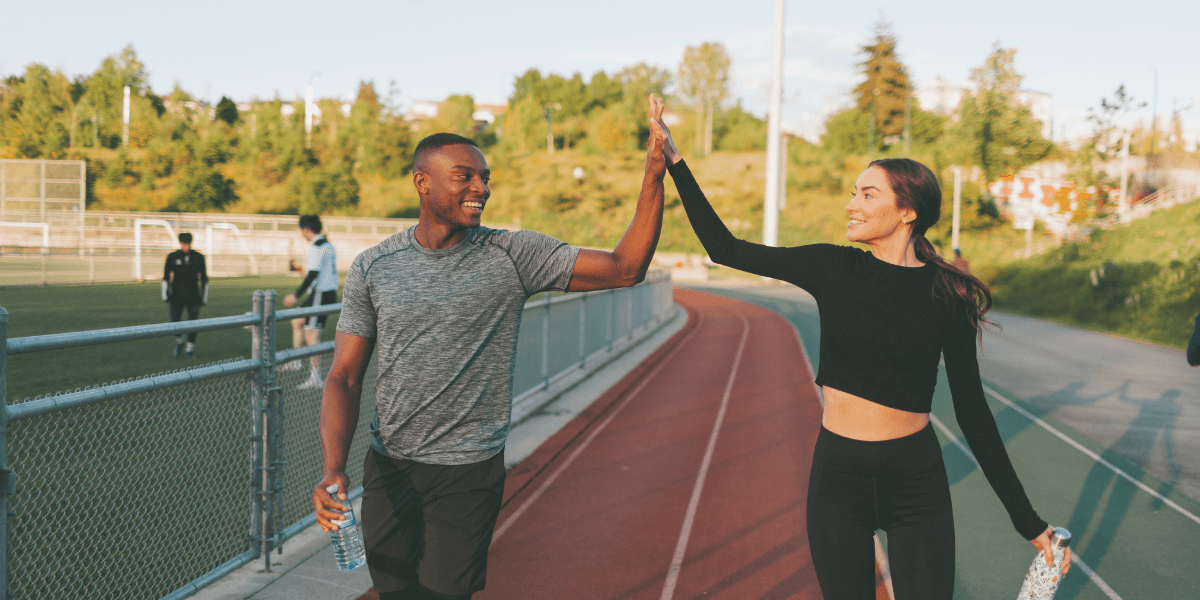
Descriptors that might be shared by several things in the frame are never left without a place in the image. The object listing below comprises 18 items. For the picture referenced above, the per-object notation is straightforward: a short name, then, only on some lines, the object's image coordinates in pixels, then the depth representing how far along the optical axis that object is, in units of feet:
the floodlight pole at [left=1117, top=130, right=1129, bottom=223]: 143.02
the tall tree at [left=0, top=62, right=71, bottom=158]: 250.78
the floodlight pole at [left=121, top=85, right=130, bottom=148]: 263.08
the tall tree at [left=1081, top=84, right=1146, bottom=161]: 127.24
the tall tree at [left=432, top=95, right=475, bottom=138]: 286.87
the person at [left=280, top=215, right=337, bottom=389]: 32.27
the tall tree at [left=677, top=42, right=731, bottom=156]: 309.01
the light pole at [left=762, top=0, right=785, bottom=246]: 123.03
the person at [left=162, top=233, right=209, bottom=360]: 43.70
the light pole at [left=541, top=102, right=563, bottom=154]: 309.63
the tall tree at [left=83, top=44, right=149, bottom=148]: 270.73
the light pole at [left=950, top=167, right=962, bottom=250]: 149.07
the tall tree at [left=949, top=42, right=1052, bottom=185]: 158.51
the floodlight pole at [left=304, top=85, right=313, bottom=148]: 280.10
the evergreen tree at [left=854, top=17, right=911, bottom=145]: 300.61
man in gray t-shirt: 8.29
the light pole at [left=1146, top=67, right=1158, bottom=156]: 186.64
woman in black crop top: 8.13
